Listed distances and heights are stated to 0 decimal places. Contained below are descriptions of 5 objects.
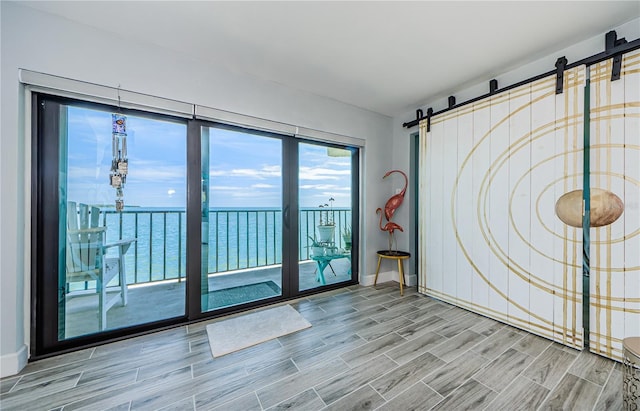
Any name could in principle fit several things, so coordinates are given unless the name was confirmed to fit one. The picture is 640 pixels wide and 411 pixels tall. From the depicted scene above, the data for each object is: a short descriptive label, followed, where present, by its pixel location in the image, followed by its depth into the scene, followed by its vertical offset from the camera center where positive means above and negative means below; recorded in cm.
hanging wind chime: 204 +42
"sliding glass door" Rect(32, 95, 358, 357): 187 -14
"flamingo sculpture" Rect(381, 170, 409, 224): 348 +4
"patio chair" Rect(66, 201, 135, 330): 195 -42
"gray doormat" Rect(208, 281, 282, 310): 257 -101
